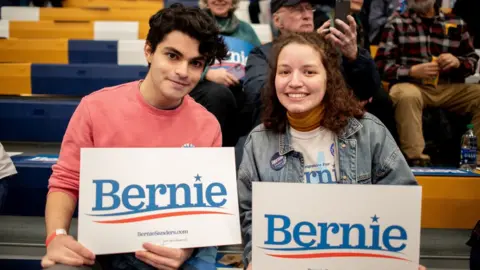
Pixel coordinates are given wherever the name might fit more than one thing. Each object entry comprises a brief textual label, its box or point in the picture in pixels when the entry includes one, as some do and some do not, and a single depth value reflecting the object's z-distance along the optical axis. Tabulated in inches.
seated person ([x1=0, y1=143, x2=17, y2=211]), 71.9
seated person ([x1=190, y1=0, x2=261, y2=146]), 90.3
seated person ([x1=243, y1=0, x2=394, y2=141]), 72.5
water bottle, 99.0
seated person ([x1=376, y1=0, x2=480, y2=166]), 109.7
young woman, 58.1
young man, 53.7
